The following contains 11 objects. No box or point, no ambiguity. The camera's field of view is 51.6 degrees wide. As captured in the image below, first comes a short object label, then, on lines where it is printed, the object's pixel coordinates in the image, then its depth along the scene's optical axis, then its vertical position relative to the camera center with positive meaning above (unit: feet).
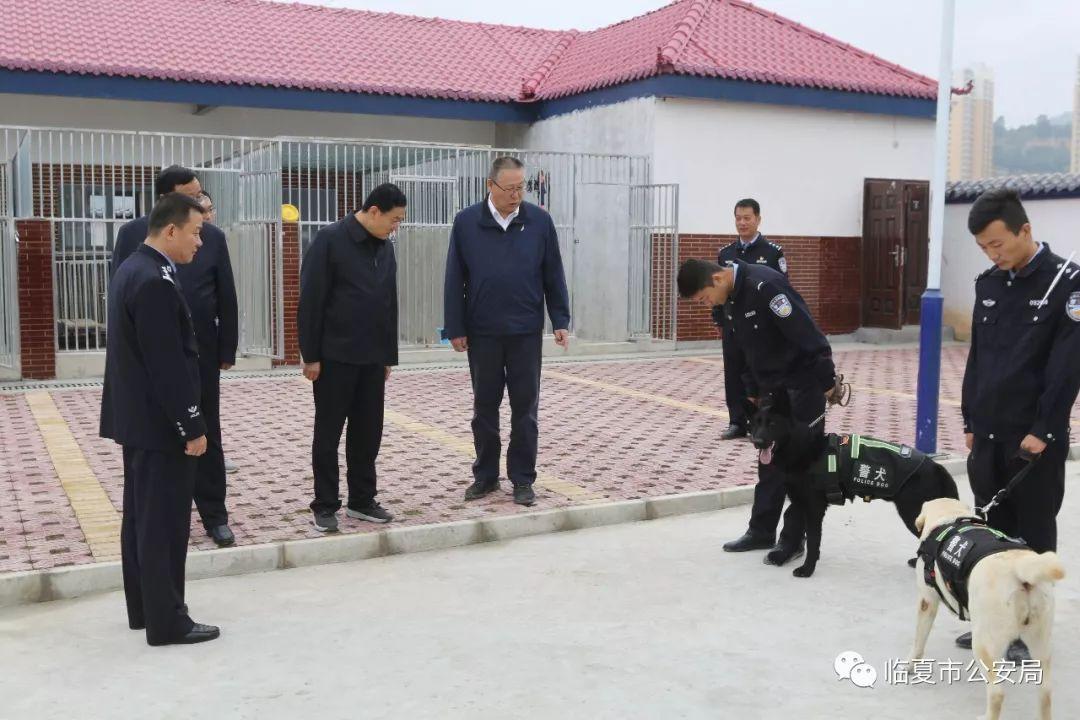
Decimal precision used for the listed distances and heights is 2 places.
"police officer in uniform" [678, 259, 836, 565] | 18.76 -1.28
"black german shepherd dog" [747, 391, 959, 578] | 17.52 -3.20
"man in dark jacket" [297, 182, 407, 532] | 20.21 -1.32
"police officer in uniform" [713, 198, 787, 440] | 30.14 +0.03
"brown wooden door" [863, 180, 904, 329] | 59.93 +0.49
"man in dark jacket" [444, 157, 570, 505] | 22.76 -0.92
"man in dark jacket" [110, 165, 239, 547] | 20.11 -1.23
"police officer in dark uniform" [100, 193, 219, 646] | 14.64 -2.01
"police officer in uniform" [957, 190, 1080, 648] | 14.23 -1.38
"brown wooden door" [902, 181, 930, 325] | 60.23 +1.14
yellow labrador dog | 11.80 -3.58
